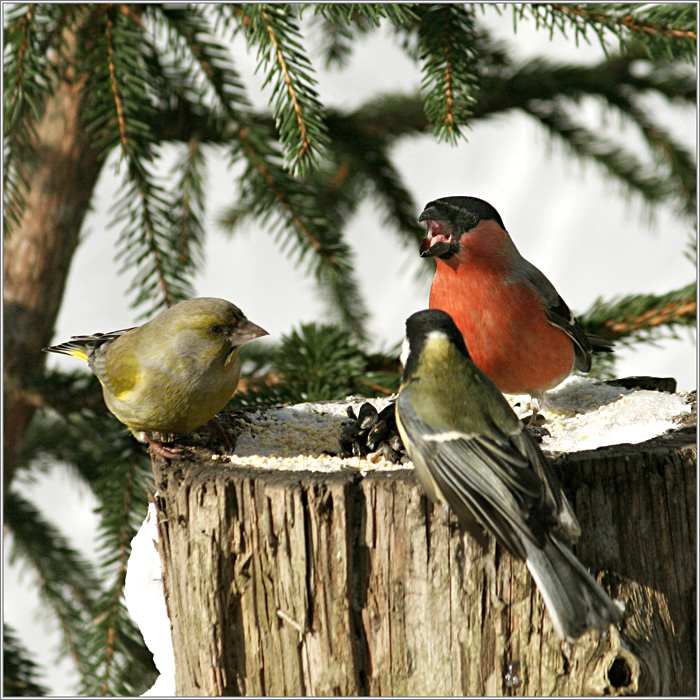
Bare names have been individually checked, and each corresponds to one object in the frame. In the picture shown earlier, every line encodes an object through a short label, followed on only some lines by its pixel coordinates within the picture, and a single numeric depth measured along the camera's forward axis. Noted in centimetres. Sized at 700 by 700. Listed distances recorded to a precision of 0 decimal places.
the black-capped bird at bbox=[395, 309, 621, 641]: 368
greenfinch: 484
